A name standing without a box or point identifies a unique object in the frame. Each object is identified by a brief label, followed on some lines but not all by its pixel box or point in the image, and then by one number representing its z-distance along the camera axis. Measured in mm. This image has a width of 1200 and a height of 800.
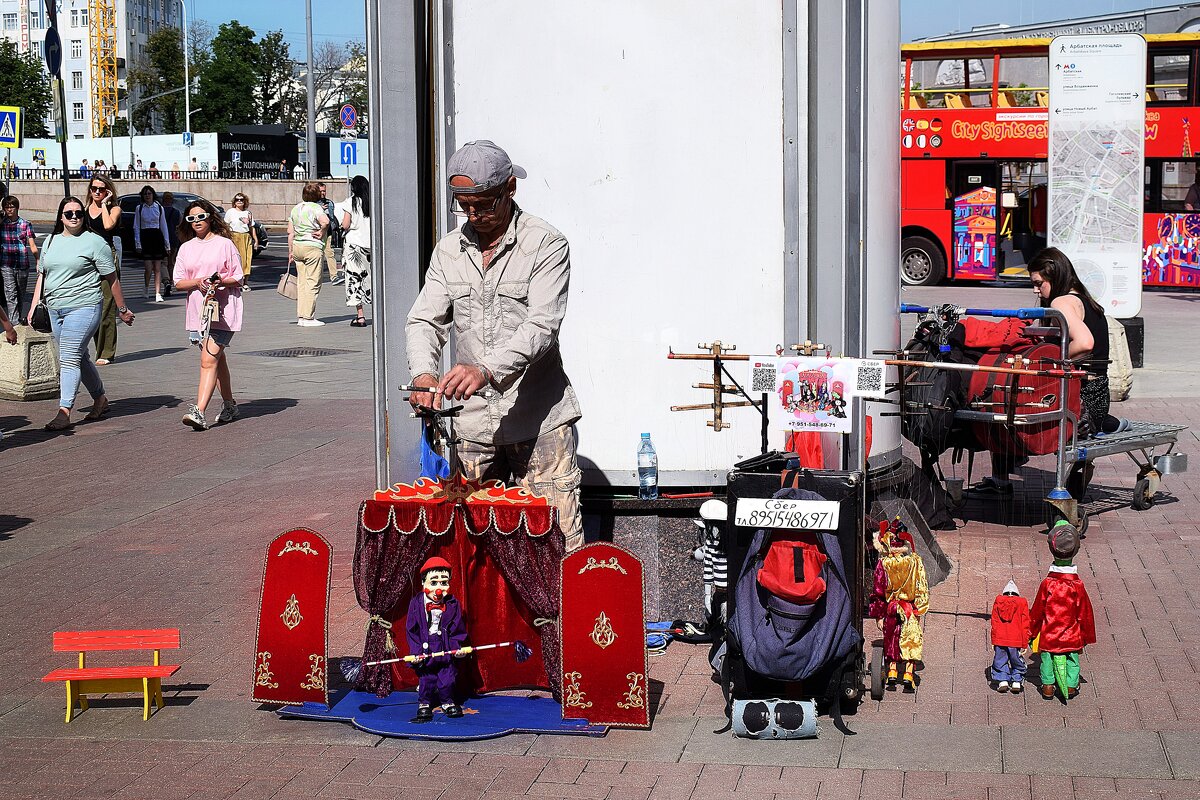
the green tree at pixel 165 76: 90562
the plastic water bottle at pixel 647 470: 6605
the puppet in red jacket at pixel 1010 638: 5555
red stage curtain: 5477
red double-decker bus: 25359
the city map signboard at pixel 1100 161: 13352
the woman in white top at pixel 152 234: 23172
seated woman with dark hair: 8359
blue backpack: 5250
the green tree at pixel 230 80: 83188
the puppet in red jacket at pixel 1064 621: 5473
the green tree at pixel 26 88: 77938
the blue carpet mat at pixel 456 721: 5254
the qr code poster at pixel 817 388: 5434
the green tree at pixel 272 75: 85438
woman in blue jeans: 11859
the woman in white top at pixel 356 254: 19953
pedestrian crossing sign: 25391
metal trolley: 7477
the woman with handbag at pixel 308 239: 18859
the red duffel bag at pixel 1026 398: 7949
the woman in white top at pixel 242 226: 23812
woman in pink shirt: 11836
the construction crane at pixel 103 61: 109000
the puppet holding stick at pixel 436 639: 5375
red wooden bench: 5531
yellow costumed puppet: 5703
